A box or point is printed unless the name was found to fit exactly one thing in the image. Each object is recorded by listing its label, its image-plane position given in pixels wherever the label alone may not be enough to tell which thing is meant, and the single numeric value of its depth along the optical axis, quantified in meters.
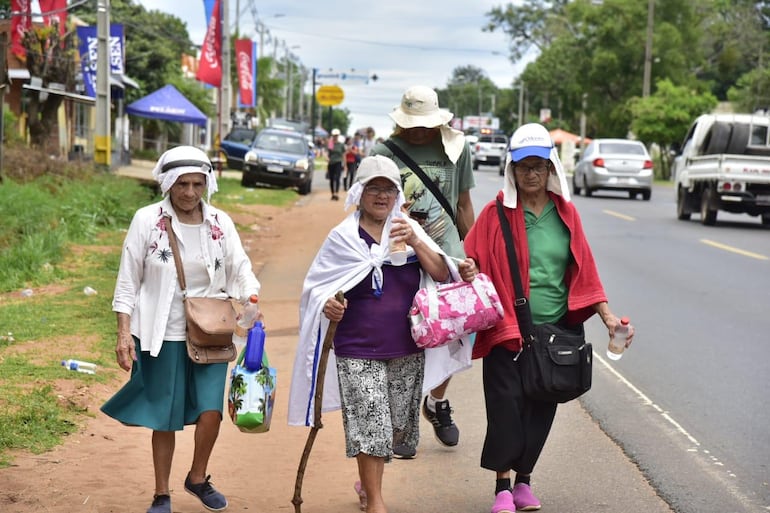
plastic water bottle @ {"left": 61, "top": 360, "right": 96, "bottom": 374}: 8.35
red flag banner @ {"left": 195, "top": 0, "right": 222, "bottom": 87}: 37.06
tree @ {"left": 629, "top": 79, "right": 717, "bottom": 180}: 52.47
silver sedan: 33.09
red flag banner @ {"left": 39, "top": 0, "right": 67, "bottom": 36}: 23.22
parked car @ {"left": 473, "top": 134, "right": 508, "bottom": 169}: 61.66
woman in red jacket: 5.52
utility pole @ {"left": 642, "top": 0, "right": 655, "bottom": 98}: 53.91
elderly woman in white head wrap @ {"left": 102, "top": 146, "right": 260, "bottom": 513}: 5.37
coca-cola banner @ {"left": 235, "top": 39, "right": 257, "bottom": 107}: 47.78
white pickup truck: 23.38
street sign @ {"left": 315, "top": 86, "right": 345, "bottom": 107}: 52.56
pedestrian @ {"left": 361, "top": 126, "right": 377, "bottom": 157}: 31.77
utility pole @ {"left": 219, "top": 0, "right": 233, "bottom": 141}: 37.28
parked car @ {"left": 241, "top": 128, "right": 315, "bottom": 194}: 33.31
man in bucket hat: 6.39
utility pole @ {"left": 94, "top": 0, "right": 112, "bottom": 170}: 22.22
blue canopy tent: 38.28
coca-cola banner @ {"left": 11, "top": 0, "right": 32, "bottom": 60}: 24.70
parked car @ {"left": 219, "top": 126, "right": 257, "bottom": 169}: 39.22
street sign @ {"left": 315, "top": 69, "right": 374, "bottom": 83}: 84.15
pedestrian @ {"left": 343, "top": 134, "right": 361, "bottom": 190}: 32.91
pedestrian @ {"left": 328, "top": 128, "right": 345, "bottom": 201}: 31.83
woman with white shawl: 5.27
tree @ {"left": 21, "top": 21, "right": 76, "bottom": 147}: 30.78
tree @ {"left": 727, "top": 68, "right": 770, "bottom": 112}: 61.42
